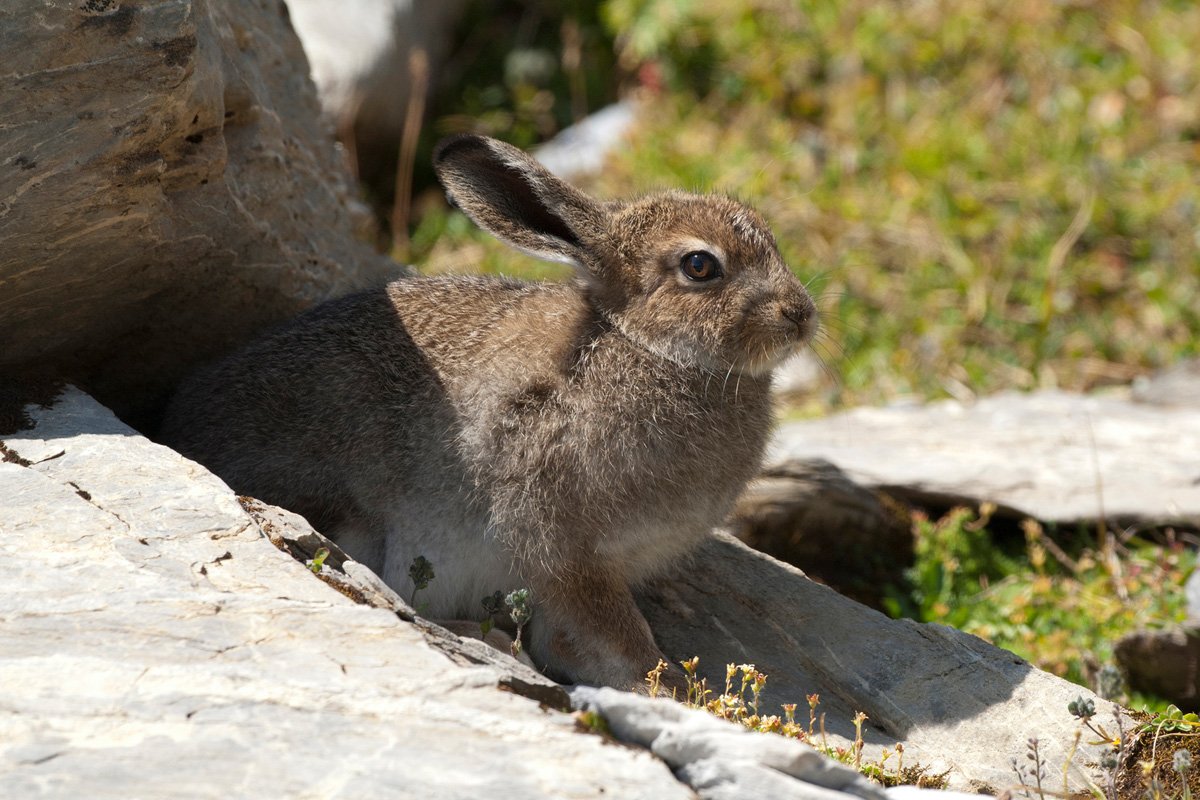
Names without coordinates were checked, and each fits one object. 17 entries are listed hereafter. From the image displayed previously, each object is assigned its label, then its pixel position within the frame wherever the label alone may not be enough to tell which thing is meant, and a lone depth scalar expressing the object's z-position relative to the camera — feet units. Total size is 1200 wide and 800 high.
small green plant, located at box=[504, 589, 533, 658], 26.30
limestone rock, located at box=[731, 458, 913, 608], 42.01
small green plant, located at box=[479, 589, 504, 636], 28.73
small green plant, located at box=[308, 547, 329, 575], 24.76
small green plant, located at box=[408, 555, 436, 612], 28.07
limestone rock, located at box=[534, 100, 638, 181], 66.85
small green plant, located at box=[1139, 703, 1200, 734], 27.12
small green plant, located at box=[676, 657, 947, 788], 25.16
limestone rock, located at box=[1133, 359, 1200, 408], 49.32
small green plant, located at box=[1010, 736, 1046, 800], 23.99
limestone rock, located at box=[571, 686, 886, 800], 19.38
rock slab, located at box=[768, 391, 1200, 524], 42.52
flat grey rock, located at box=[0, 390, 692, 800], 18.80
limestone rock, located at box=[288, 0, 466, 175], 64.95
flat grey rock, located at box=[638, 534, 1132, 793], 28.91
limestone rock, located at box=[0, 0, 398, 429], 25.96
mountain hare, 29.60
